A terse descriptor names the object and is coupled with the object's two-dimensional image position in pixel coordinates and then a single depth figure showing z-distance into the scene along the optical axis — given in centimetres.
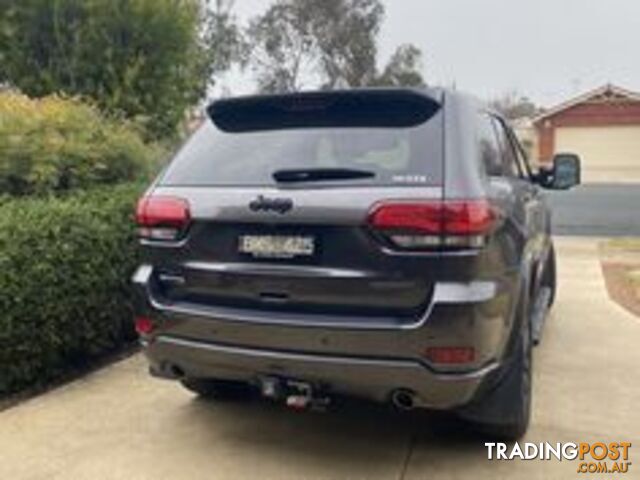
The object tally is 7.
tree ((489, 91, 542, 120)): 6406
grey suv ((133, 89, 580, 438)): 353
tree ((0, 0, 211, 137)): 973
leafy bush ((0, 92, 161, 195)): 640
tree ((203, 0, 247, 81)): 3167
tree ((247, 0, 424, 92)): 3791
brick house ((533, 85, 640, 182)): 4125
